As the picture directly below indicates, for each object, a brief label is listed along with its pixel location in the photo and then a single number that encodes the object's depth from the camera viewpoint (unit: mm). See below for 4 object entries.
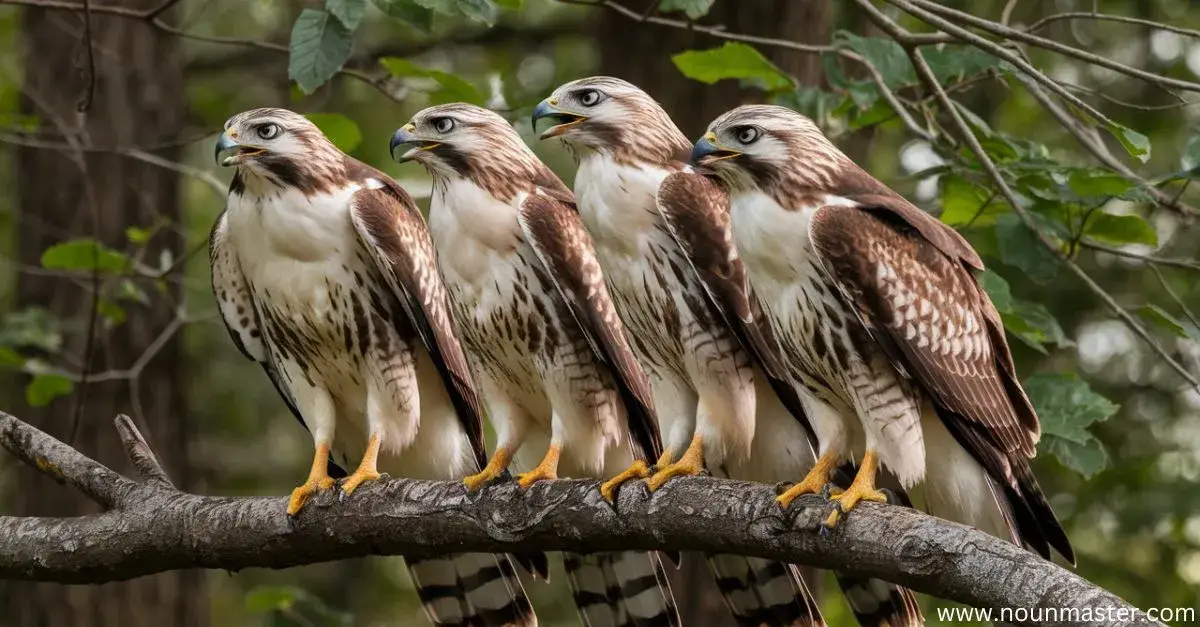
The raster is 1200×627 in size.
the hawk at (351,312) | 11242
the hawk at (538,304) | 11055
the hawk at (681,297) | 10586
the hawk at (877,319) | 9828
